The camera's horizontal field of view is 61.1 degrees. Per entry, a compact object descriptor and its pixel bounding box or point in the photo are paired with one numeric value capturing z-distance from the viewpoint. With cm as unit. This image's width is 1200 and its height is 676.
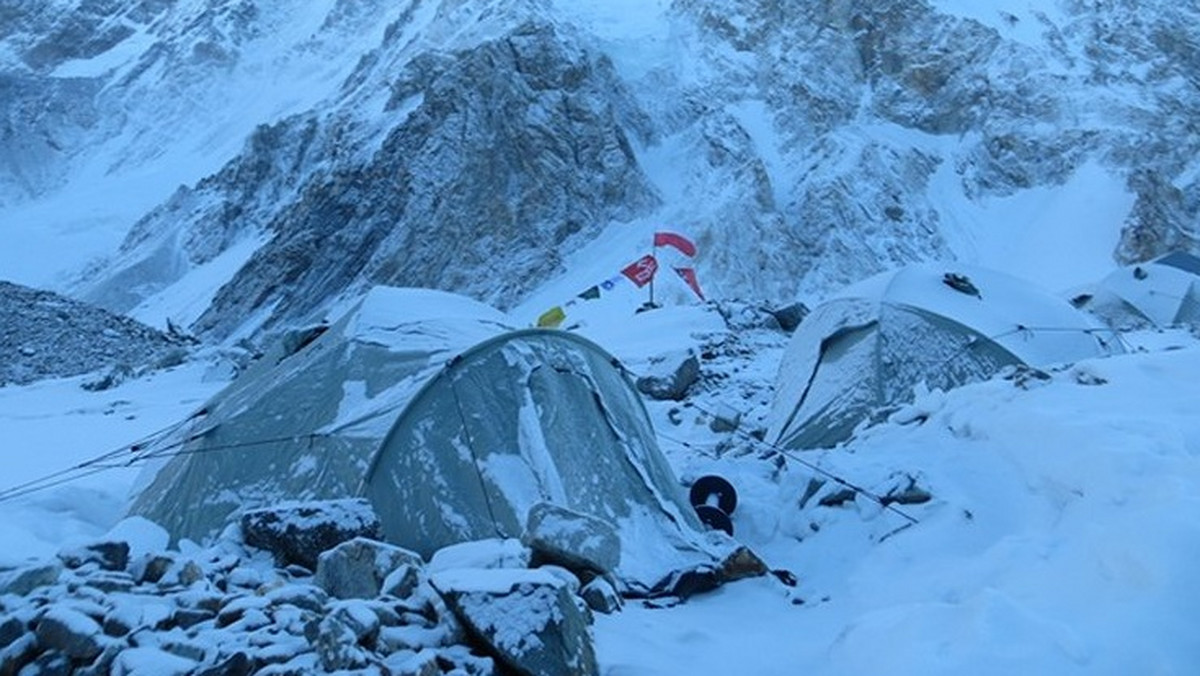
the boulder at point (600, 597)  508
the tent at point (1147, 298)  2050
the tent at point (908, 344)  1023
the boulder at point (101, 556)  463
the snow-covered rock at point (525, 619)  390
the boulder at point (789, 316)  2058
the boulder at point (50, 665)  373
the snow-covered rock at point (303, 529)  559
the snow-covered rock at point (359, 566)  465
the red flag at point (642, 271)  2784
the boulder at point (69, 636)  379
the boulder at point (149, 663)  367
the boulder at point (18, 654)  373
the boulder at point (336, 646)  370
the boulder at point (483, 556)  468
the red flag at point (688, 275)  2955
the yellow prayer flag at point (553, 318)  2291
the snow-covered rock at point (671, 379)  1397
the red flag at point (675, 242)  3070
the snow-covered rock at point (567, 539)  507
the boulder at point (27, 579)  421
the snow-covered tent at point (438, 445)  666
